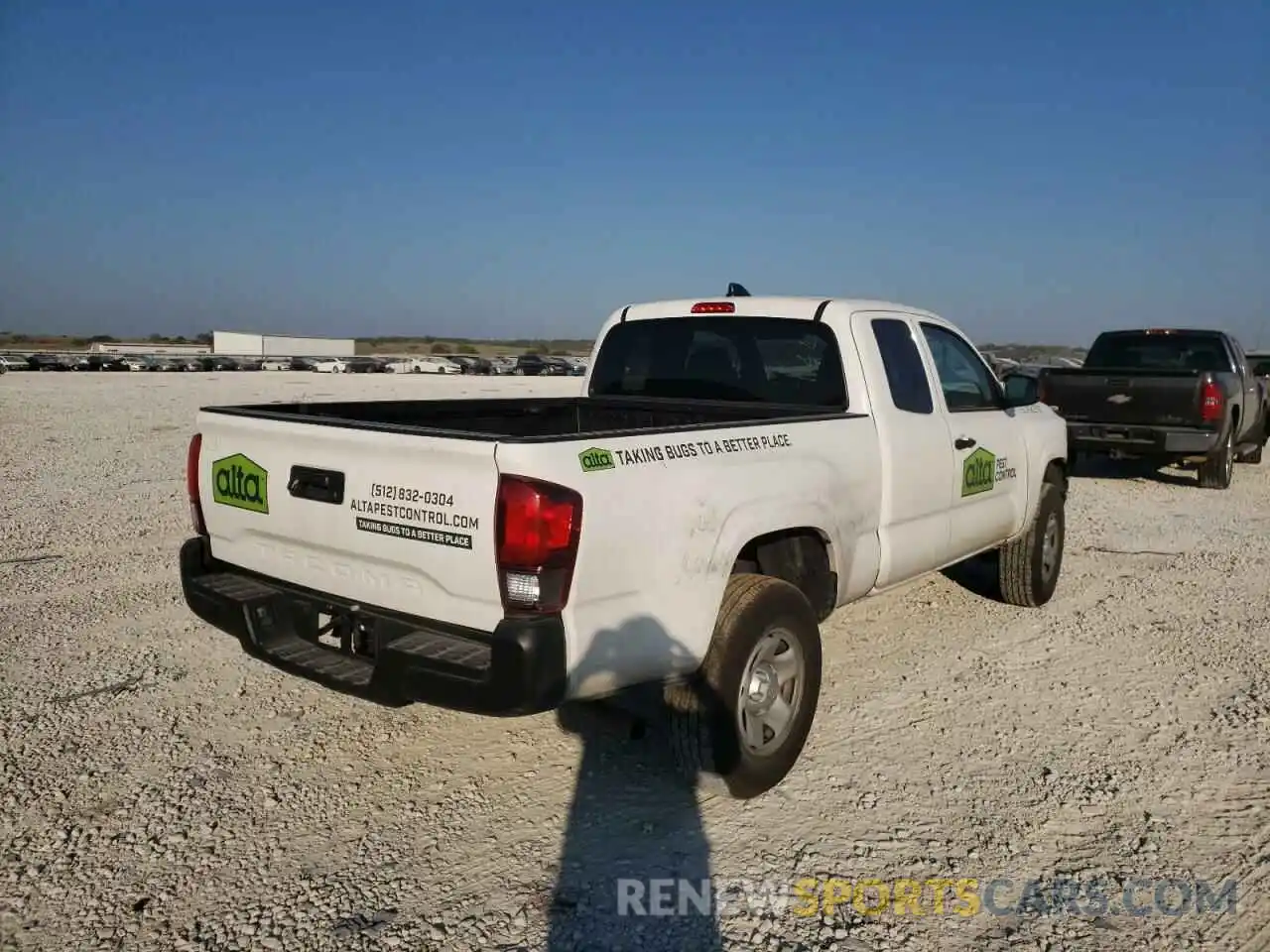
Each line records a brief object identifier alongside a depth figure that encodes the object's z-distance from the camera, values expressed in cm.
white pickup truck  282
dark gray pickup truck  1064
